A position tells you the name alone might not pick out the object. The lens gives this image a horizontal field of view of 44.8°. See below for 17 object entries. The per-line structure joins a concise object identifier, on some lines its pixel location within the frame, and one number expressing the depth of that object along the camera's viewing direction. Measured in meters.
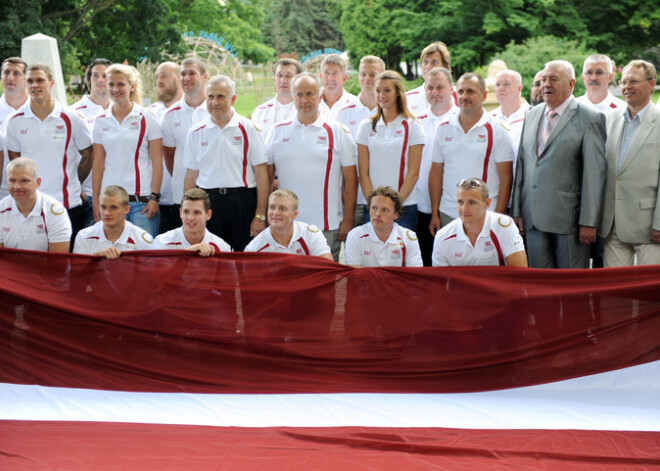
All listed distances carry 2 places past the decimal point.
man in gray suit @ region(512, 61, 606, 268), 5.94
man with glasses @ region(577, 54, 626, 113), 7.23
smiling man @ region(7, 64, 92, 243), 6.70
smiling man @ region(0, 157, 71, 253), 5.80
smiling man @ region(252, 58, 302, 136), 7.77
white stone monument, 12.33
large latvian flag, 4.74
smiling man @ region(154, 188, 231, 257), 5.74
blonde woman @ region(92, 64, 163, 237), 6.74
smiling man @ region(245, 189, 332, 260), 5.76
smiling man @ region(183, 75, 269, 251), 6.44
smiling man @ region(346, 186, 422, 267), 5.88
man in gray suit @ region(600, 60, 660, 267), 5.86
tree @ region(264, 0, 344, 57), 49.50
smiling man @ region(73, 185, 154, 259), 5.82
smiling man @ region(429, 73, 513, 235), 6.43
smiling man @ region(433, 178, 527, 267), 5.46
